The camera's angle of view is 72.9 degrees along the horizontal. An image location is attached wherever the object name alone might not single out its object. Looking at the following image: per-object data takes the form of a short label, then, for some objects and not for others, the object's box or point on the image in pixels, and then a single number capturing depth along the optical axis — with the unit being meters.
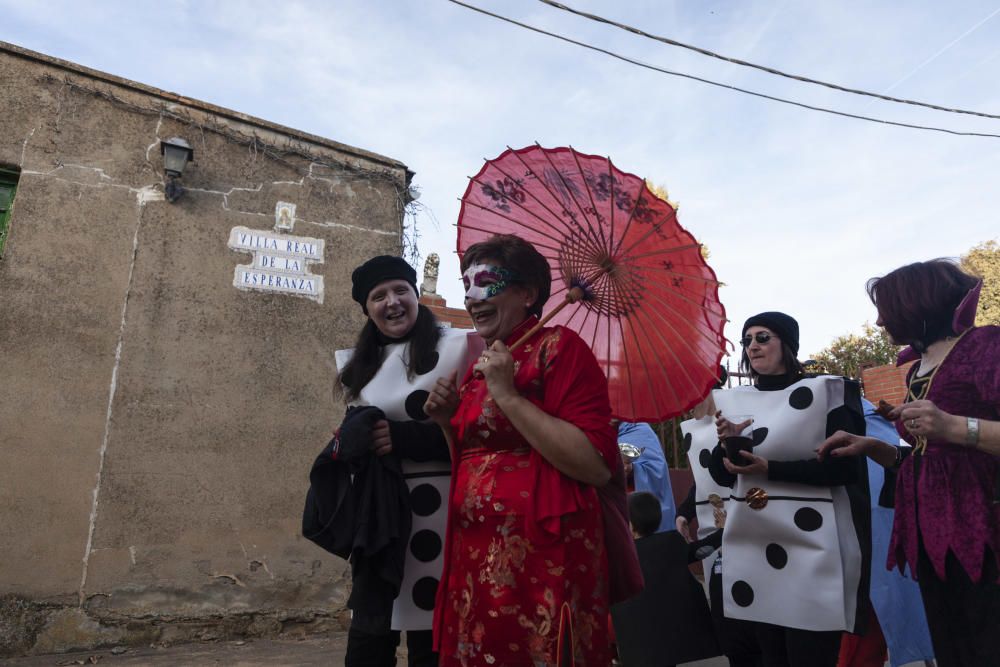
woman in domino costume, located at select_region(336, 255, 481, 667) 2.19
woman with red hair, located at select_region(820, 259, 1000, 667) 1.92
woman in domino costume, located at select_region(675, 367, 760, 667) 2.94
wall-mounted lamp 5.48
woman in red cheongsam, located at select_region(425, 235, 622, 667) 1.57
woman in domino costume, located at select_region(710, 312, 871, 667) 2.55
